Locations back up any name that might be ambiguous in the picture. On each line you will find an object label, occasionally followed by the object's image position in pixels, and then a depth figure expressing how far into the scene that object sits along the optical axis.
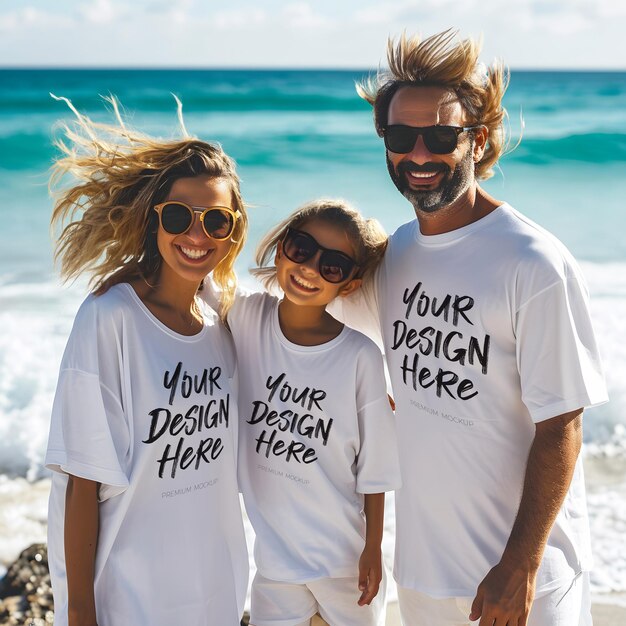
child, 2.80
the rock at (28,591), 3.67
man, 2.50
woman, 2.40
